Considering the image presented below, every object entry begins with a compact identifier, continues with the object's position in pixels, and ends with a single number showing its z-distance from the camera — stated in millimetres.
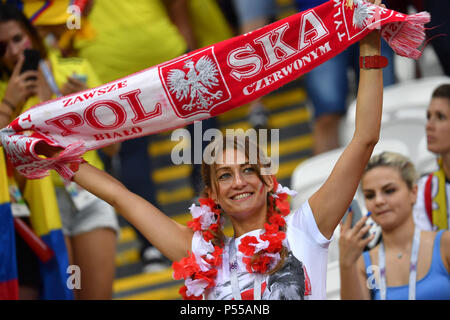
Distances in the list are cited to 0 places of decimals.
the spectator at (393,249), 6203
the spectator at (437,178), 7027
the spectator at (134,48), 9266
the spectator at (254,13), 9930
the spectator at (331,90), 9625
